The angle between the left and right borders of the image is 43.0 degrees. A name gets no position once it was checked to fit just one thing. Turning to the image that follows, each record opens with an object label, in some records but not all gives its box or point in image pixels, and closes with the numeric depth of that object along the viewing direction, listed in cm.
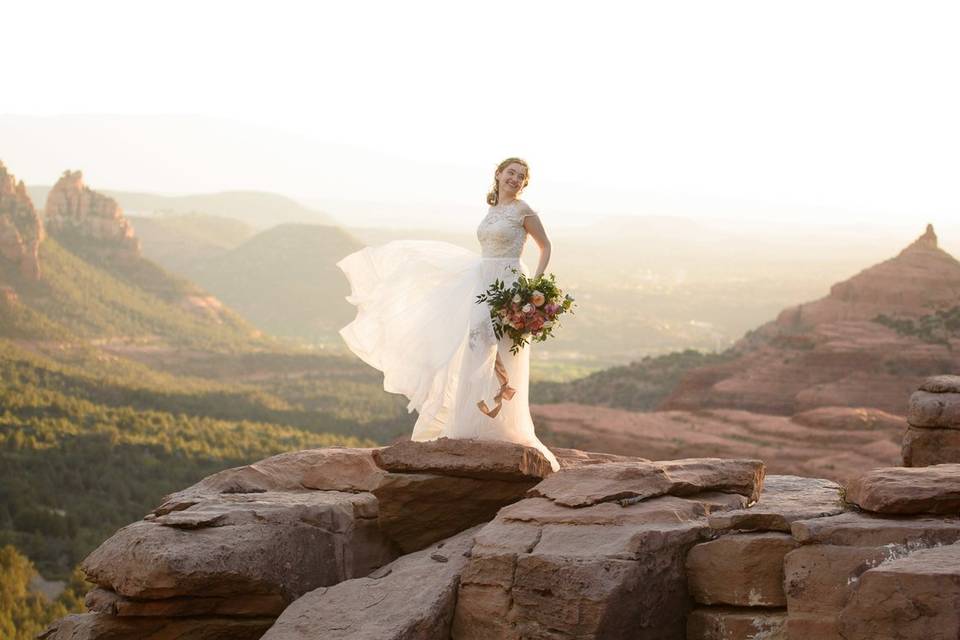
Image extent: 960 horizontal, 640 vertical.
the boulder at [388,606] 1266
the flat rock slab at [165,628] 1368
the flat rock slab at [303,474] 1616
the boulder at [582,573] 1202
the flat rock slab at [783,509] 1266
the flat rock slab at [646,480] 1333
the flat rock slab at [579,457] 1611
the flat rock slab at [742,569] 1233
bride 1458
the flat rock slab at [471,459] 1429
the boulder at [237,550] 1333
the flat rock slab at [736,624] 1227
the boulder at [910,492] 1205
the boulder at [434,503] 1470
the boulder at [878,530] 1173
